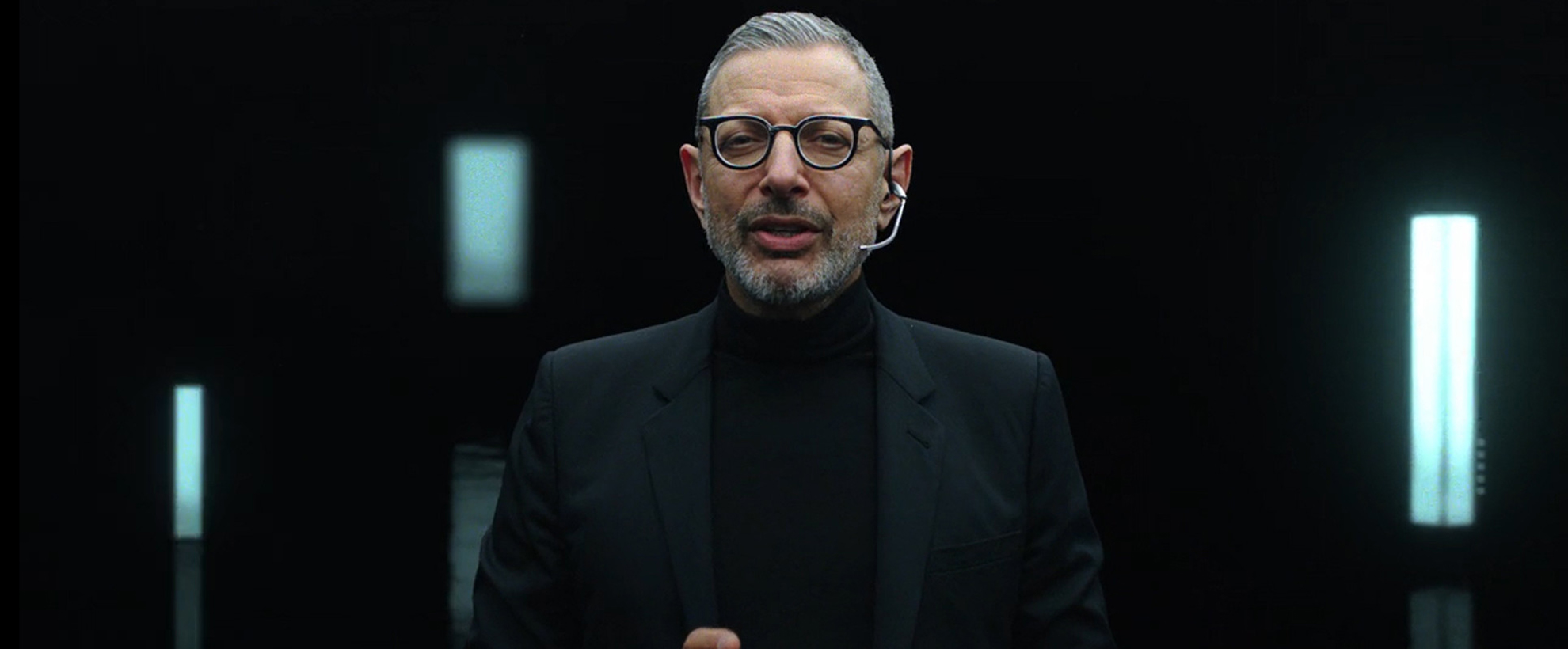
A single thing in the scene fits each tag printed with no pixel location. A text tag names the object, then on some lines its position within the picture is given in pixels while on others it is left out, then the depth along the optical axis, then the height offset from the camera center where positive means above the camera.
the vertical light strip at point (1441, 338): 4.25 -0.06
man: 2.95 -0.26
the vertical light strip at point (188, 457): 4.39 -0.37
